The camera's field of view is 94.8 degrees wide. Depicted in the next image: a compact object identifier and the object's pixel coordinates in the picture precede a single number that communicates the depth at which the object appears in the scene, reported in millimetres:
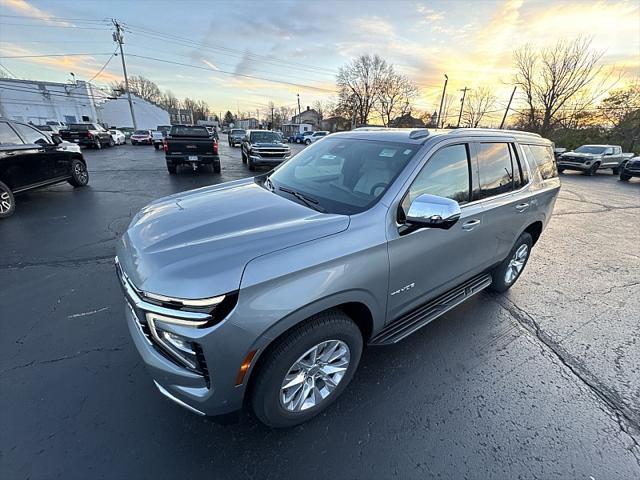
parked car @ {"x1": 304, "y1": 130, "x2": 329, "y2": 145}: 38644
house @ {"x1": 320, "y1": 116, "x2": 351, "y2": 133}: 61188
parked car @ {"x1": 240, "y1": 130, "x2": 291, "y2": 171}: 12812
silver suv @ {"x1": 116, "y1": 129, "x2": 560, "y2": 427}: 1492
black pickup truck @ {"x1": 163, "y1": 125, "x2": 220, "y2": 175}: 11156
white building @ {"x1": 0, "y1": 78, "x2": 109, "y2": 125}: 44906
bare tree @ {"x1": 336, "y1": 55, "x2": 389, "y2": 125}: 53994
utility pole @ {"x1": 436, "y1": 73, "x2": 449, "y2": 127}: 35803
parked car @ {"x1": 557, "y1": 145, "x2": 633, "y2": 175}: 17031
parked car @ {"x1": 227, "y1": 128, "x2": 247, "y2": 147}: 29891
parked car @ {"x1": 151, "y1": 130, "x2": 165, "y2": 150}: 24828
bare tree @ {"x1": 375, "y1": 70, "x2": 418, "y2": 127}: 54406
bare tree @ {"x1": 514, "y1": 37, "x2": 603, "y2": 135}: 30750
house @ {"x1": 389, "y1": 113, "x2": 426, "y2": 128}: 55338
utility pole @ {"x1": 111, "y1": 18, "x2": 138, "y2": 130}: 38156
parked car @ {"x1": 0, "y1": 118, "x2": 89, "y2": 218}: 5918
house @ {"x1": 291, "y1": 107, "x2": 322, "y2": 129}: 88606
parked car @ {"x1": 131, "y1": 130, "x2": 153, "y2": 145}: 28456
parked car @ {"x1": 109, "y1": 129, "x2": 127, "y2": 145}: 27250
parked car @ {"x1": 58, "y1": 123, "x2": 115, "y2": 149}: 21000
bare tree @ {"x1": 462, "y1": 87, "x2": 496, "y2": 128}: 54409
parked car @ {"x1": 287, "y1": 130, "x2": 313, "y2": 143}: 43366
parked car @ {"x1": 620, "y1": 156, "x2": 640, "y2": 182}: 15277
